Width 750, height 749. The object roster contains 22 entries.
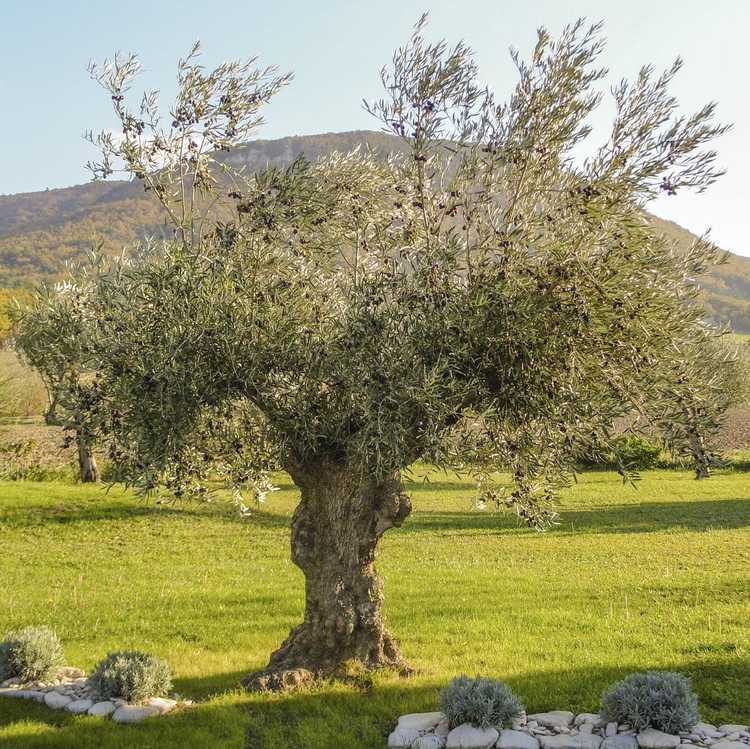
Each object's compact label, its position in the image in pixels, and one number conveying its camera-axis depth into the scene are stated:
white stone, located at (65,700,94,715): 11.61
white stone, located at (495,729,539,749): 9.90
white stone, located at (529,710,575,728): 10.70
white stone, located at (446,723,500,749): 9.98
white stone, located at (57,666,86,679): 13.29
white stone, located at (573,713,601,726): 10.62
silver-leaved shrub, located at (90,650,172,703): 11.73
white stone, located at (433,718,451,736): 10.37
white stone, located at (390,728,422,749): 10.14
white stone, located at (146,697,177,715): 11.52
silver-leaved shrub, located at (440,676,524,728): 10.23
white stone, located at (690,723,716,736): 10.12
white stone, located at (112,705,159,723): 11.22
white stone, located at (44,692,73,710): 11.91
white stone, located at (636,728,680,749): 9.73
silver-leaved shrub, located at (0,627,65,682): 12.84
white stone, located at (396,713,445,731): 10.59
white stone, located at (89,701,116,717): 11.43
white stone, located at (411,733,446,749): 9.95
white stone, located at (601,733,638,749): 9.77
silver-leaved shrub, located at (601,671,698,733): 10.02
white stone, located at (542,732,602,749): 9.87
